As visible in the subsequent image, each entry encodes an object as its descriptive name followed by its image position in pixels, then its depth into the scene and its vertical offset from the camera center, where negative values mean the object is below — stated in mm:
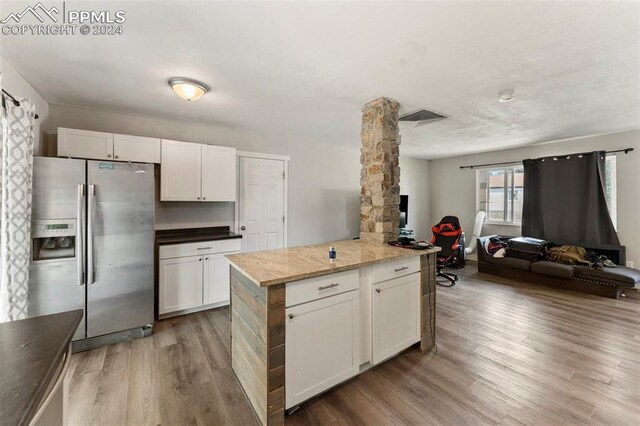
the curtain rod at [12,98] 1831 +814
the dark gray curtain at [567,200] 4148 +189
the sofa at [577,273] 3602 -955
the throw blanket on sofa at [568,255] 3987 -693
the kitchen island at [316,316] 1559 -746
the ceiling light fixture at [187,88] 2303 +1103
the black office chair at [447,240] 4340 -502
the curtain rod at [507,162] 3992 +970
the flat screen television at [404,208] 5745 +51
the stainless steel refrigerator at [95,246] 2258 -339
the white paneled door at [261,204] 3957 +105
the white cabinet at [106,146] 2648 +689
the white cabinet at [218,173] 3387 +495
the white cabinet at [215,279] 3234 -876
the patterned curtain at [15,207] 1936 +21
